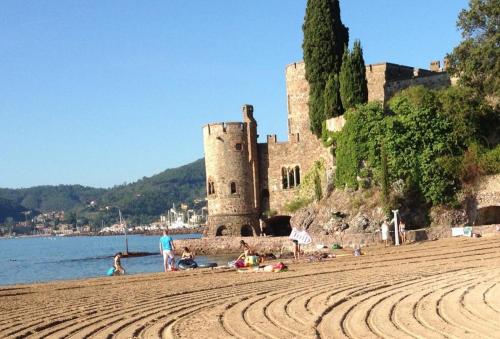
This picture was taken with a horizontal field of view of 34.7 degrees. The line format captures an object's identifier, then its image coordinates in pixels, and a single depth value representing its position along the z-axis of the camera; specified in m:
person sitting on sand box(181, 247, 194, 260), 29.43
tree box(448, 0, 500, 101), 36.00
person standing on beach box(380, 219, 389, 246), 32.03
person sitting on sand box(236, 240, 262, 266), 26.06
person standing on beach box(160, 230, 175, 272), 26.36
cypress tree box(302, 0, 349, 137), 46.25
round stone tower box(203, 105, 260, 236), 51.12
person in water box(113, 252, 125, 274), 28.69
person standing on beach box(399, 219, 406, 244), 31.70
